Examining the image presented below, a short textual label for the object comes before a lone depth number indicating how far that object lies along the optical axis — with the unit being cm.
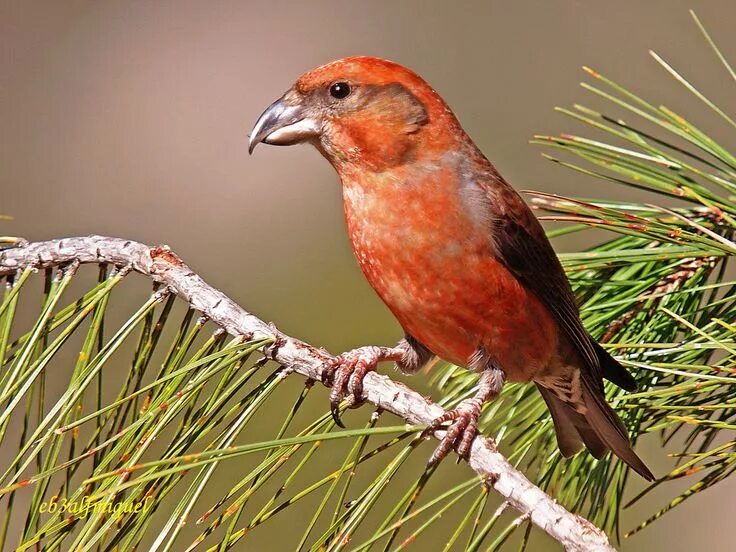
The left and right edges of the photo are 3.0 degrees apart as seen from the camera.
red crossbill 393
